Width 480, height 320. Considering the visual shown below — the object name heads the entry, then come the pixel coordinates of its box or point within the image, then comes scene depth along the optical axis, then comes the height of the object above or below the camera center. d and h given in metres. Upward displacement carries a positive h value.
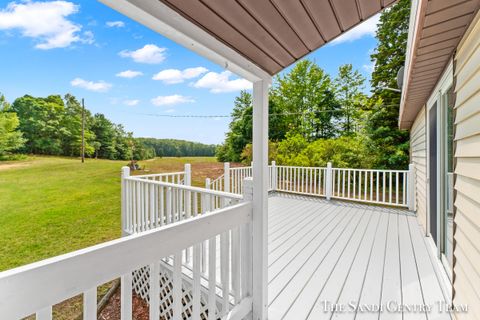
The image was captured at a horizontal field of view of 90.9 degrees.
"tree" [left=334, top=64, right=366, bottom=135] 12.75 +3.55
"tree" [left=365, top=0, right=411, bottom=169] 10.04 +2.80
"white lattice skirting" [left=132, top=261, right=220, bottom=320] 2.41 -1.69
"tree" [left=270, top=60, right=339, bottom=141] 13.56 +3.29
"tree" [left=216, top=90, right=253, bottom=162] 13.77 +1.20
